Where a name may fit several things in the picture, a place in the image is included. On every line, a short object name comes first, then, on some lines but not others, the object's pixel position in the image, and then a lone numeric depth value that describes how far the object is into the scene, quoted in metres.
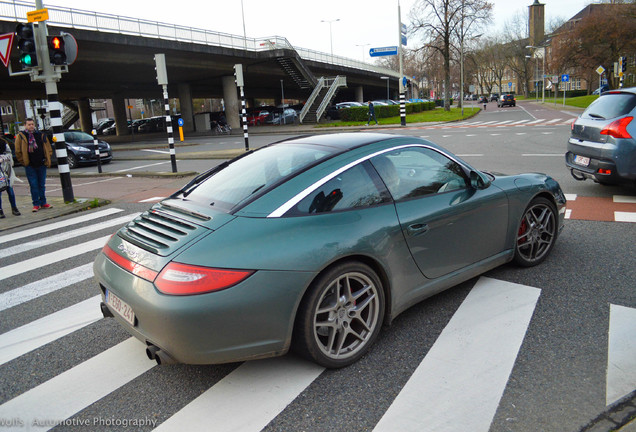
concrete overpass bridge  29.70
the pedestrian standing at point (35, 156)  9.88
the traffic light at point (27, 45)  9.97
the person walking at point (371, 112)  34.13
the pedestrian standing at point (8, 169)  9.56
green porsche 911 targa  2.88
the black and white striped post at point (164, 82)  13.88
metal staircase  43.25
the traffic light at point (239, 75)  17.88
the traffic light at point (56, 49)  10.19
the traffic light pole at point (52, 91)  10.21
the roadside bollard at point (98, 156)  17.57
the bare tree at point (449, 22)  46.41
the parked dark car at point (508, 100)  64.31
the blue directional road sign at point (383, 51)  34.78
